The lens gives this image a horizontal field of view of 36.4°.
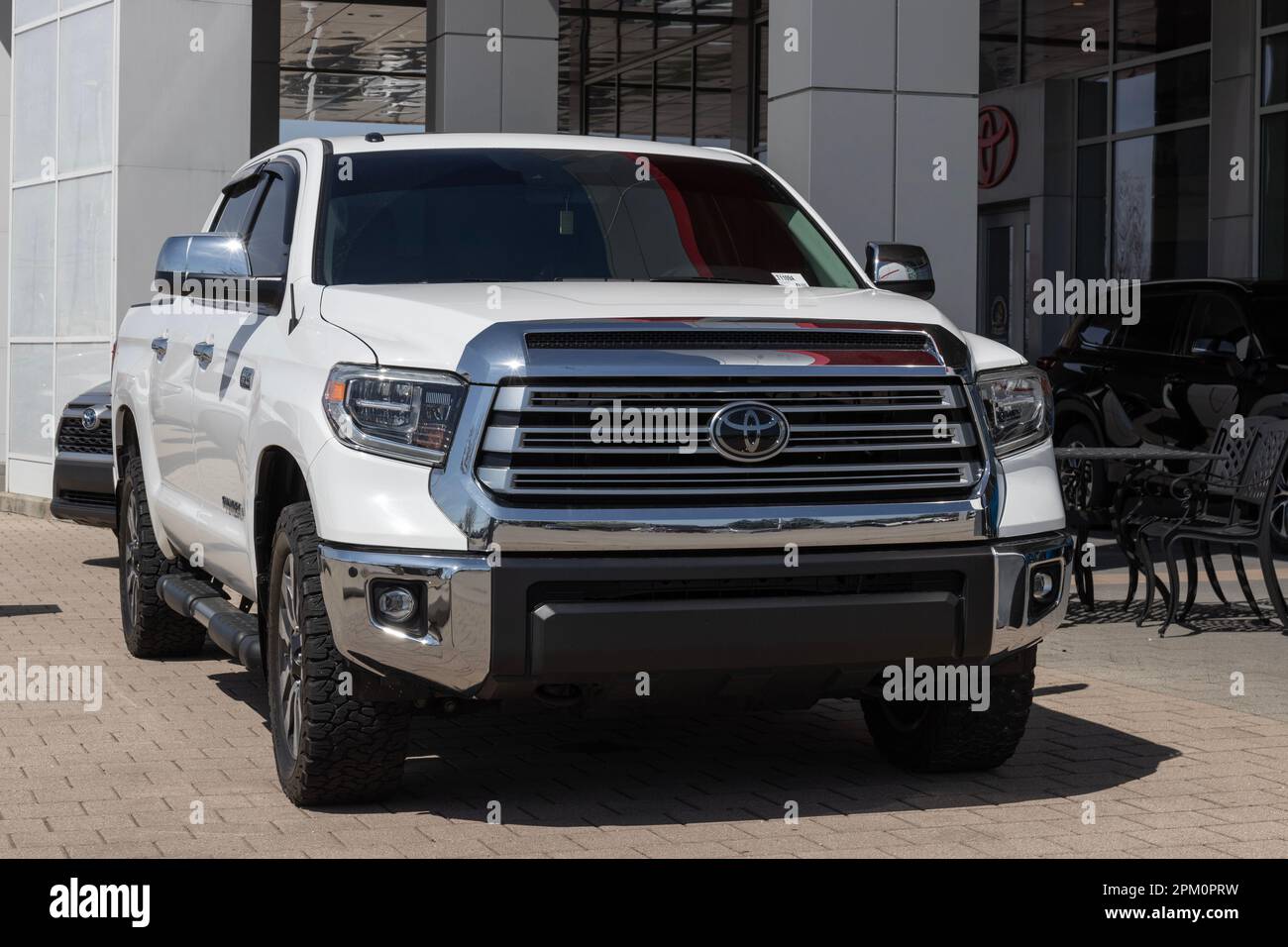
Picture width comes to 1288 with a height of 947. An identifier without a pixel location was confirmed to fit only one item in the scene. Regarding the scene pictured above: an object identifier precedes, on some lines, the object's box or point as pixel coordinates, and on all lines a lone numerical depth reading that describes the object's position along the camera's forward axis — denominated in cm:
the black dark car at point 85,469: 1270
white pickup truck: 539
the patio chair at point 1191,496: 1055
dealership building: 1188
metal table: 1077
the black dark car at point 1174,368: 1545
